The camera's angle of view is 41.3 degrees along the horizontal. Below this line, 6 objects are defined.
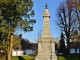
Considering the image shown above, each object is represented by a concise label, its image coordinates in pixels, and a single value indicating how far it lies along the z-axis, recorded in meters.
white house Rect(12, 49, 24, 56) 36.89
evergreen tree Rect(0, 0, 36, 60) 14.18
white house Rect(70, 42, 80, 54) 34.03
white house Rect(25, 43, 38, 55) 39.91
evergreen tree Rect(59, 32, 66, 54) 24.91
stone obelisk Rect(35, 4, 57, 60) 11.52
